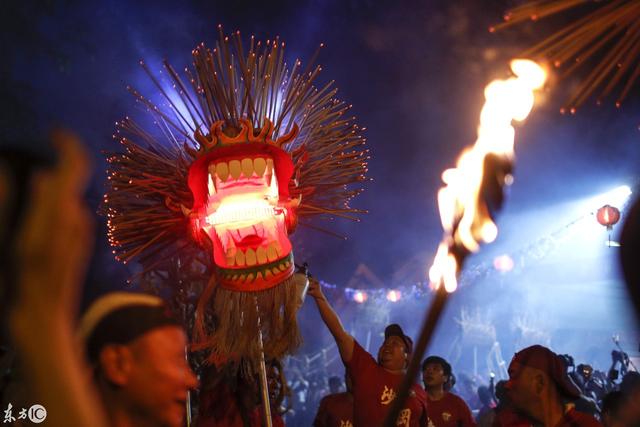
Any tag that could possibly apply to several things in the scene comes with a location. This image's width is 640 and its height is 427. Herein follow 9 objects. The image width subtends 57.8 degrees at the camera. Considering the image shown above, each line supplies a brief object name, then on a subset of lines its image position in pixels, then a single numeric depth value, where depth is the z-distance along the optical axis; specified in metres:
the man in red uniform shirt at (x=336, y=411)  5.13
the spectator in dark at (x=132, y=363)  1.83
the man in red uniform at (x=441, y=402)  5.75
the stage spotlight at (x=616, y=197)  16.50
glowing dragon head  3.47
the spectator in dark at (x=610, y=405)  4.31
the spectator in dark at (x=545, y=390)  3.41
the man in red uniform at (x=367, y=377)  3.91
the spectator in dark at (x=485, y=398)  10.12
